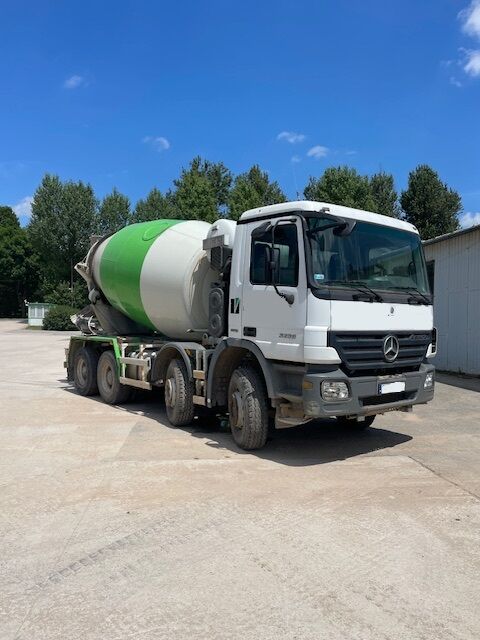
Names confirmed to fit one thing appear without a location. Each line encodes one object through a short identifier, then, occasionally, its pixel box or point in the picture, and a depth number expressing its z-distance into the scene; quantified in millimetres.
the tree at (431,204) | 38969
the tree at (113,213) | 46688
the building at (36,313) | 46406
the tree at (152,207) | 46750
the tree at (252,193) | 38375
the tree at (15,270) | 60062
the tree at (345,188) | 36156
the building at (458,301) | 14578
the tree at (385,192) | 43281
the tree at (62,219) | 45094
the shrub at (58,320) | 41344
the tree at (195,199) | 39125
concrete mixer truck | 5969
